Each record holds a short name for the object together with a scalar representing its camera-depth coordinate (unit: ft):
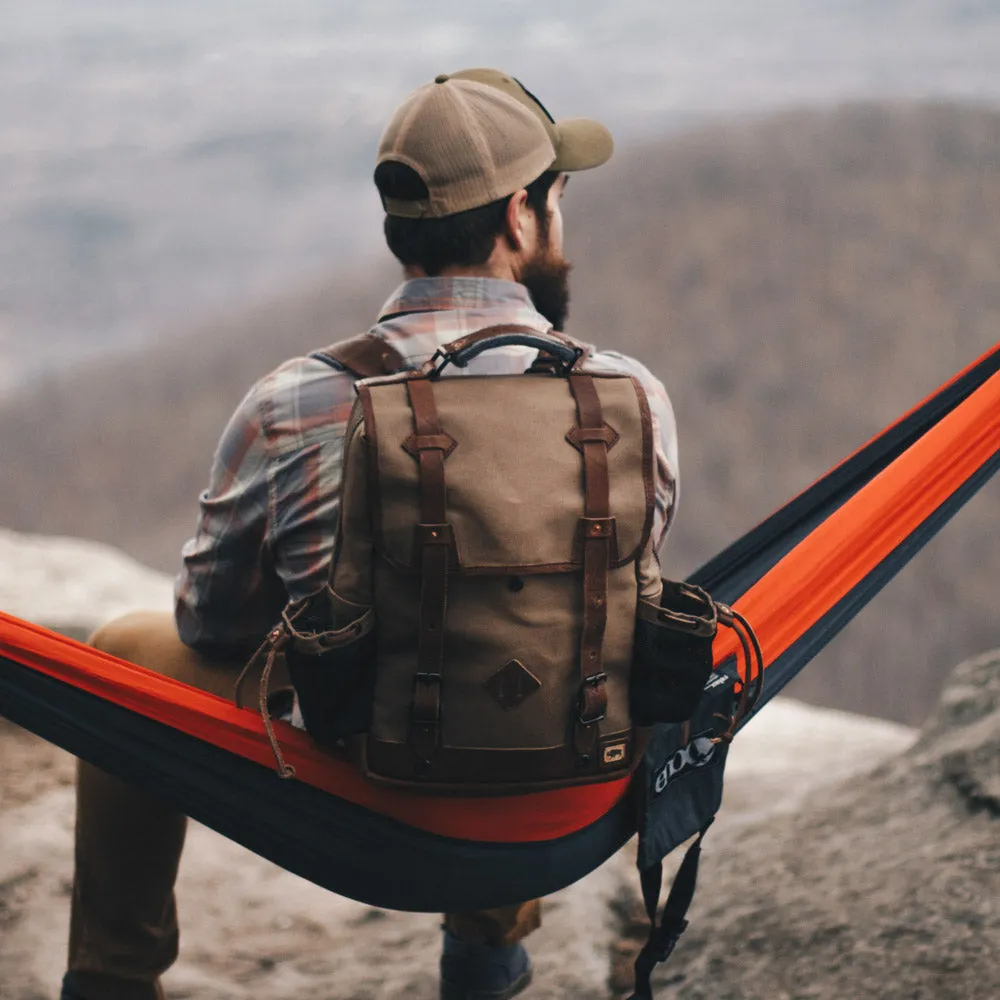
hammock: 10.13
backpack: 9.42
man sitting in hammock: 10.23
